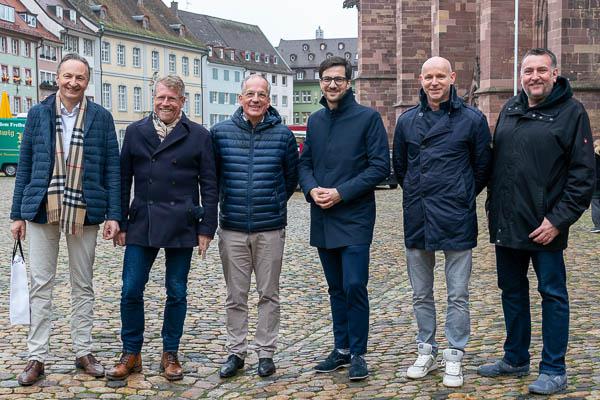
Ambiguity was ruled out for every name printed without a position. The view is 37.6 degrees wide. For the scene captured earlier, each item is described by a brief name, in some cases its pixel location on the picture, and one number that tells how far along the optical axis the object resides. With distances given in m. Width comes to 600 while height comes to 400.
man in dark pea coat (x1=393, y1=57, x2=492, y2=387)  5.22
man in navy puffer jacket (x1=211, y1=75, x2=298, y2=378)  5.58
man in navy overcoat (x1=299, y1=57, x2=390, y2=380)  5.44
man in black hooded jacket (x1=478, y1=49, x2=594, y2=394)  4.95
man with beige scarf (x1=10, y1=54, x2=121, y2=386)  5.44
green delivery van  38.03
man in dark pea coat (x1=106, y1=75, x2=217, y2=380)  5.48
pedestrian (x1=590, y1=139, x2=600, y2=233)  13.25
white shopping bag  5.57
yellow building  66.62
